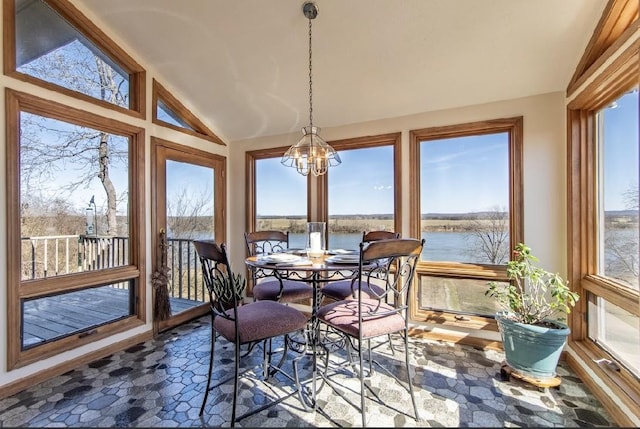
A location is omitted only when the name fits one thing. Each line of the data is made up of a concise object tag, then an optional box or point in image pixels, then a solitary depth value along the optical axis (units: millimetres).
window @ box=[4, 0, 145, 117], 2268
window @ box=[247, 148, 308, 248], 3924
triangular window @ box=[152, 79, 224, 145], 3227
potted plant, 2131
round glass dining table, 1960
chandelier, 2455
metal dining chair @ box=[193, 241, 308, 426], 1813
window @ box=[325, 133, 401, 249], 3359
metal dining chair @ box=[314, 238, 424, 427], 1746
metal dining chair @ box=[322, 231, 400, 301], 2680
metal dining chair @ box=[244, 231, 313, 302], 2641
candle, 2504
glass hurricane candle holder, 2488
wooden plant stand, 2115
